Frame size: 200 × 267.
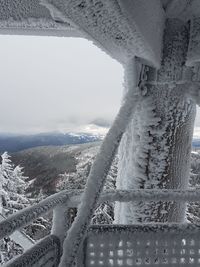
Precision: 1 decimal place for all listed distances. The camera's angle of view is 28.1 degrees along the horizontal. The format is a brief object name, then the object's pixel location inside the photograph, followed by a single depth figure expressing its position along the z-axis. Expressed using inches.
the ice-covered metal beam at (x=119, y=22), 34.2
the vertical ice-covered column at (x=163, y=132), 68.0
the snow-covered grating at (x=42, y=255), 36.6
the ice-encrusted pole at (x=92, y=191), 45.7
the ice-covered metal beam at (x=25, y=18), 67.7
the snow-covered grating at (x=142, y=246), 53.6
